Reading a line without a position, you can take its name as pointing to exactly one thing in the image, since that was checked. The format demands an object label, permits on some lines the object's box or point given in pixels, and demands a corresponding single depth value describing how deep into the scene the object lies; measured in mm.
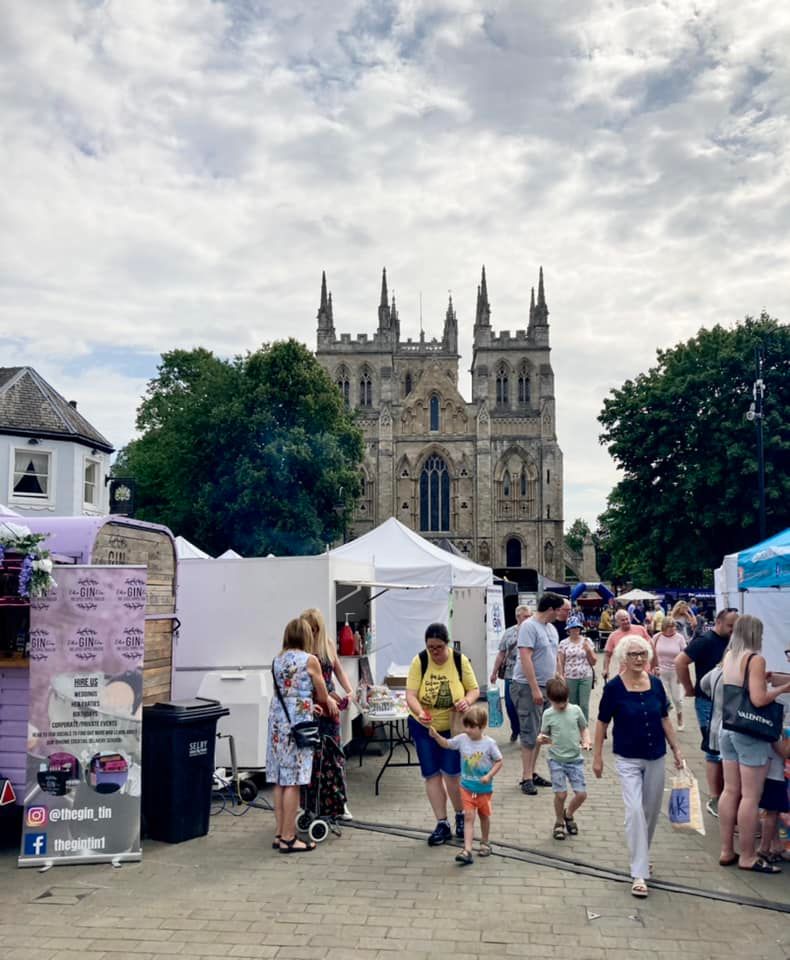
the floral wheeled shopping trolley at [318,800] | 6809
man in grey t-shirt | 8156
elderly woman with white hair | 5480
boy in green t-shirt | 6656
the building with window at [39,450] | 24047
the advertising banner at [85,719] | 6121
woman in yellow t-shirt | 6441
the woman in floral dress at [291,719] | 6328
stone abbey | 59719
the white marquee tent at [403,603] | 15523
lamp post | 20062
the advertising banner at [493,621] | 16812
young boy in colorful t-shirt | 6051
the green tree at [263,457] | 32031
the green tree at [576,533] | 102675
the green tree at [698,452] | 27953
